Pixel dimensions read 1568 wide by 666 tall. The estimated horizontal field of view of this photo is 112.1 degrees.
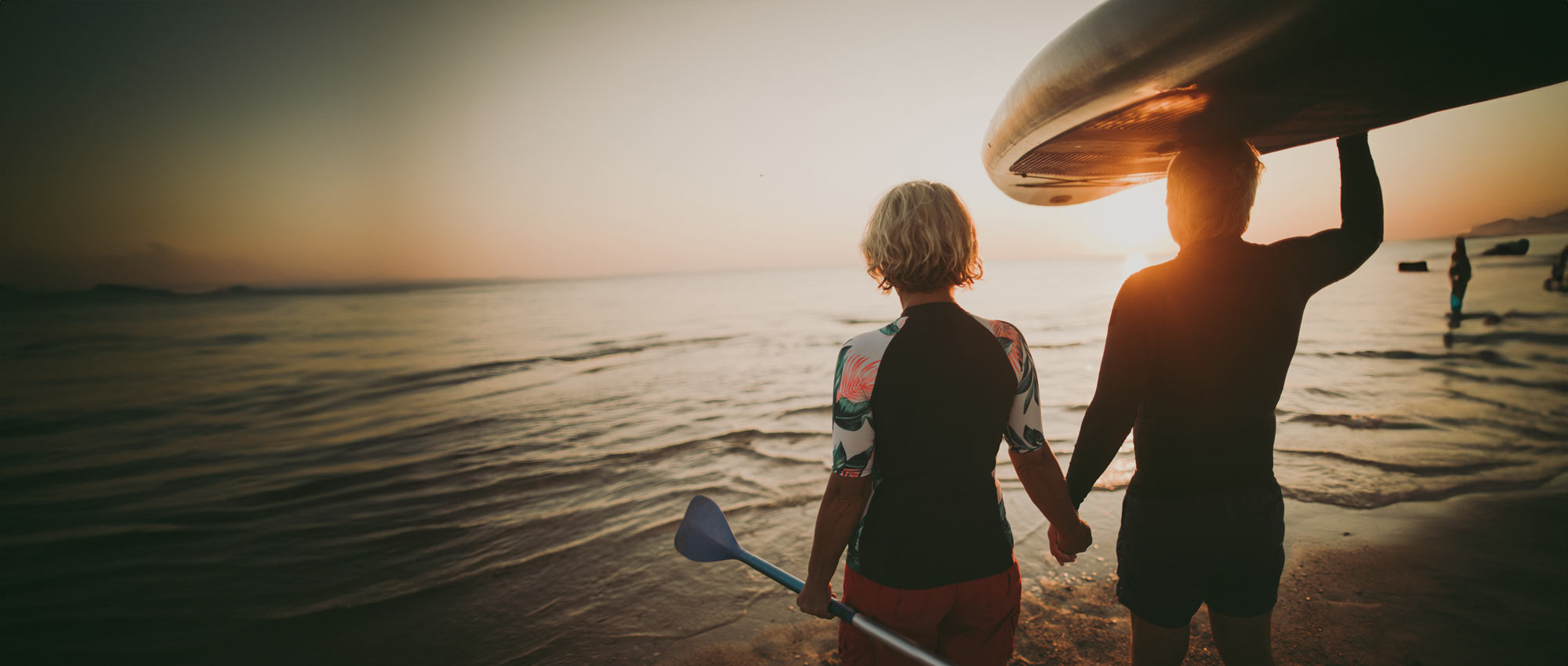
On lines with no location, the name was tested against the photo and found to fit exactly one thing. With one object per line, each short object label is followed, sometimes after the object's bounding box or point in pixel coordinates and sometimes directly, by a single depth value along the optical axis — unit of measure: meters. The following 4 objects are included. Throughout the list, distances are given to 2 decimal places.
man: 1.61
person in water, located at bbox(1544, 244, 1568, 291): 17.52
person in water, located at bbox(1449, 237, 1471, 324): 13.09
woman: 1.51
